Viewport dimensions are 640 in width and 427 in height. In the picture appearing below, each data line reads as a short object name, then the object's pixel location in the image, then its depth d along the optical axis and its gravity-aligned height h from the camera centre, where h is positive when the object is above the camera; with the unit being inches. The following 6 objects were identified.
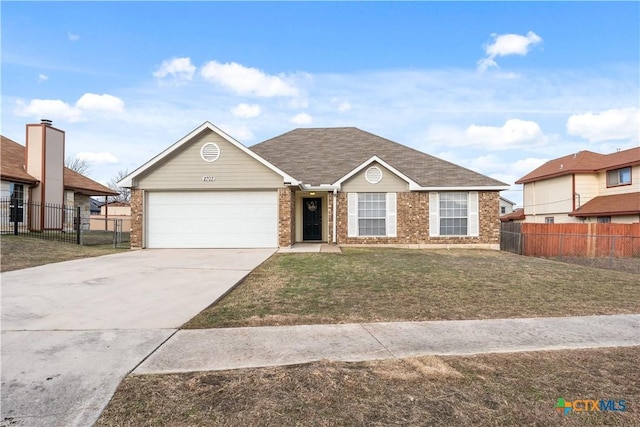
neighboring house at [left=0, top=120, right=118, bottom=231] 668.7 +84.0
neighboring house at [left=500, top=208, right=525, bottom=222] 1247.3 +11.3
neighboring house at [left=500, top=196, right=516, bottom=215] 1971.0 +80.7
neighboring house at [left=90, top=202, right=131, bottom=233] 1350.5 +11.4
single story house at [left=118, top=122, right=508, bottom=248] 601.0 +37.6
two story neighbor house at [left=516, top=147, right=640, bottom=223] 826.8 +85.5
